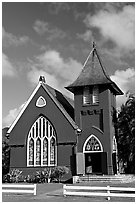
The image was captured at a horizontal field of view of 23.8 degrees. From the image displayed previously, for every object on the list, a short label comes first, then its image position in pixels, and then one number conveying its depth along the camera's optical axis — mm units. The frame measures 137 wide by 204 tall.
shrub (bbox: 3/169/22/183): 30172
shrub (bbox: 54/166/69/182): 29016
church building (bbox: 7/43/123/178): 30062
